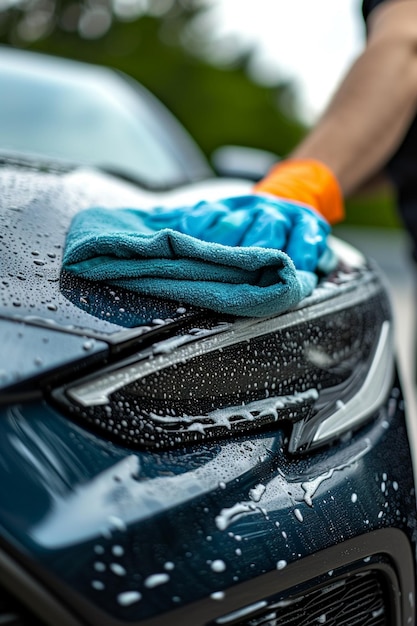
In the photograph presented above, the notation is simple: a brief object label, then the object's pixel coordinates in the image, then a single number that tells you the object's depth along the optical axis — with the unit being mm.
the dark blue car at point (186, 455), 829
